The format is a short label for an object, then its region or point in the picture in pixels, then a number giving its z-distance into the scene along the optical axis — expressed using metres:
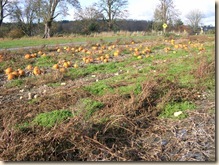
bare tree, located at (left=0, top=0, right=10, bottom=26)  29.25
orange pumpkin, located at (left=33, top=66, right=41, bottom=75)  6.11
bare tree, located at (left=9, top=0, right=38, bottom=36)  28.03
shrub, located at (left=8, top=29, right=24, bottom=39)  26.08
